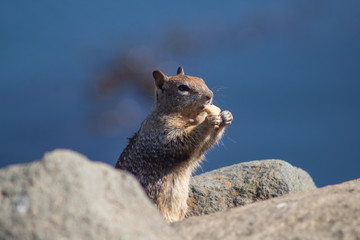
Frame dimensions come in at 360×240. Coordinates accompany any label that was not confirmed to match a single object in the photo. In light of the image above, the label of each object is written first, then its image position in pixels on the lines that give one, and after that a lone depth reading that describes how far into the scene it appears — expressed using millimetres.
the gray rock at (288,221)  5402
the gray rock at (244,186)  13180
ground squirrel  11359
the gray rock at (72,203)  4715
